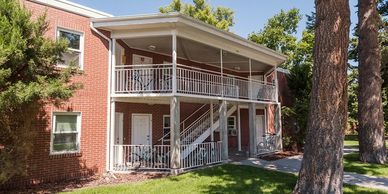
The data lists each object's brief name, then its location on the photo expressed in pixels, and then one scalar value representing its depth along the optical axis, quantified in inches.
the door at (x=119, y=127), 560.1
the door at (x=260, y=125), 916.0
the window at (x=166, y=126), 649.0
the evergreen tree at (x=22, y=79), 311.3
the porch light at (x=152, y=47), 596.1
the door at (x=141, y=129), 593.9
